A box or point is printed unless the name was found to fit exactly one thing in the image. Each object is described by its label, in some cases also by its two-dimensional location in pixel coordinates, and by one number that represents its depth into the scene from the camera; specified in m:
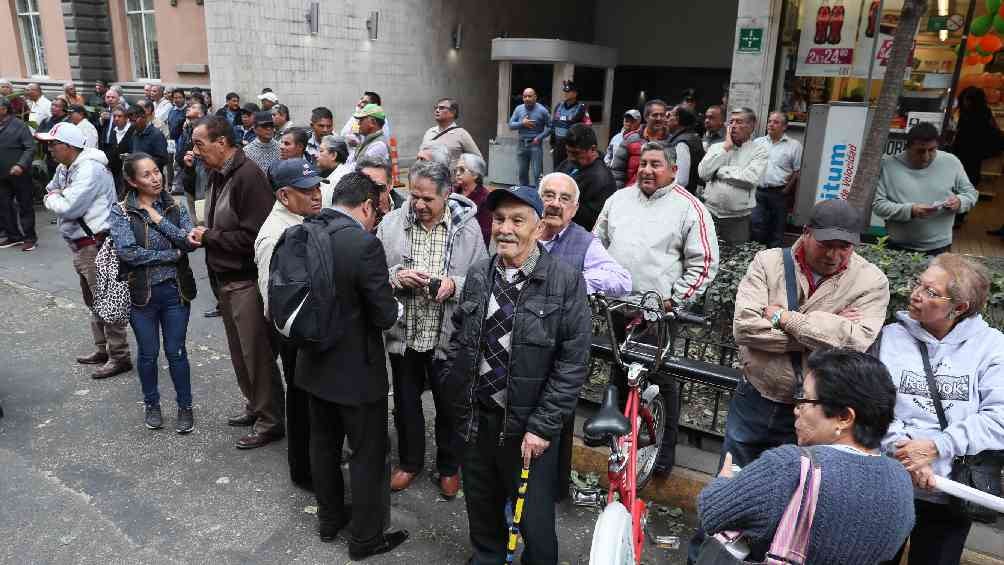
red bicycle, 2.56
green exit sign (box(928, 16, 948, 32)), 9.37
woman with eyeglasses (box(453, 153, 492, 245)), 4.39
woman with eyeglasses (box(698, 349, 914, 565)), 1.68
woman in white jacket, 2.45
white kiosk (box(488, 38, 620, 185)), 13.19
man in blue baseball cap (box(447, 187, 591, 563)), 2.79
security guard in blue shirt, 11.72
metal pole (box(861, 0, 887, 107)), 8.62
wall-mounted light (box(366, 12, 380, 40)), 14.61
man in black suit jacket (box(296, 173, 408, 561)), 3.04
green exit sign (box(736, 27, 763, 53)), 9.27
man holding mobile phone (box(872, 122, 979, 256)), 5.00
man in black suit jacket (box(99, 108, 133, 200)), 10.00
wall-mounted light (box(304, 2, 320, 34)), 13.26
